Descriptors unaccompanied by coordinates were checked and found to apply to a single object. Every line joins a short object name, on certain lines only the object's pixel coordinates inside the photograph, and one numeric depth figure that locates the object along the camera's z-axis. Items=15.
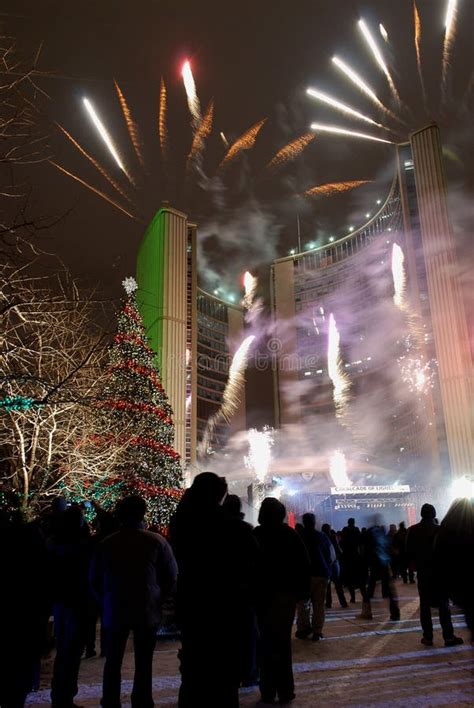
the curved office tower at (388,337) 34.12
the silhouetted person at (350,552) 10.77
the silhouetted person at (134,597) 3.98
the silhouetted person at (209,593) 2.84
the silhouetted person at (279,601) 4.61
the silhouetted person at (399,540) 13.29
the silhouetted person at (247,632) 3.35
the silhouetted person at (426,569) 6.53
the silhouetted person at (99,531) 6.88
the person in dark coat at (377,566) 8.60
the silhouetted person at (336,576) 10.67
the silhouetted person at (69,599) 4.33
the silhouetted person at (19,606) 3.02
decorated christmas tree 18.67
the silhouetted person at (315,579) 7.40
